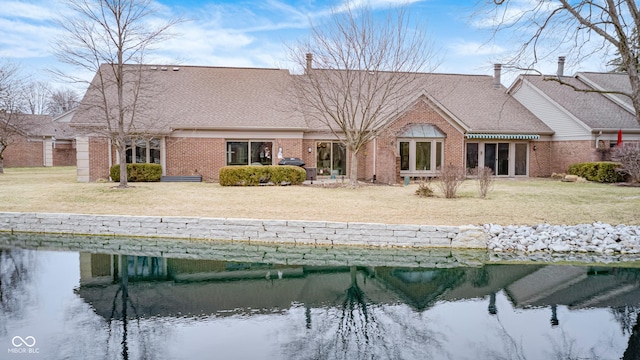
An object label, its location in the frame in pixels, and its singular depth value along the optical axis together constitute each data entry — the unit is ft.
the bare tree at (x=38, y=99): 180.33
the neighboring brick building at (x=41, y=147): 128.77
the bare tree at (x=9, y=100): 102.37
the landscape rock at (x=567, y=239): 37.52
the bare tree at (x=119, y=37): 60.34
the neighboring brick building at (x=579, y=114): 78.95
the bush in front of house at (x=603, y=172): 71.26
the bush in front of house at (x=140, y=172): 69.26
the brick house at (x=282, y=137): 73.05
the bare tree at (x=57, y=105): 202.39
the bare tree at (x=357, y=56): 64.44
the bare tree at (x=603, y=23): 39.96
